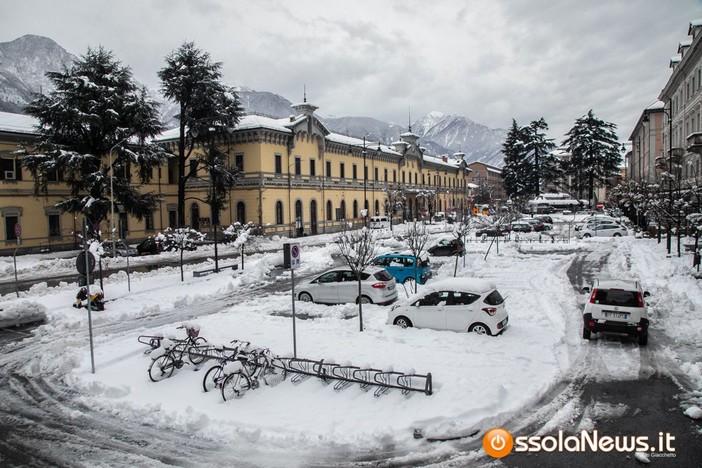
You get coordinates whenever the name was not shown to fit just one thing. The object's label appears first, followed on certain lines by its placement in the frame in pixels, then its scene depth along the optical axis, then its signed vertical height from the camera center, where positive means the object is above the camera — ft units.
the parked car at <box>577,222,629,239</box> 139.74 -5.27
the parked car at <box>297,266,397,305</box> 54.85 -8.53
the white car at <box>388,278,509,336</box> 41.11 -8.44
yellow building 117.39 +11.74
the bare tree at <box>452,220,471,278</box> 83.38 -3.40
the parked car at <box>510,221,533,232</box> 161.68 -4.21
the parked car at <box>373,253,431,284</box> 69.05 -7.41
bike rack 29.37 -10.70
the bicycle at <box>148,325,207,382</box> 33.55 -10.11
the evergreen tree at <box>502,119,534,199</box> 279.28 +28.60
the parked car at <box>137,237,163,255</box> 118.42 -6.21
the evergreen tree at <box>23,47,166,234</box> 107.24 +22.01
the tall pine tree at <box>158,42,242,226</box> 135.74 +35.29
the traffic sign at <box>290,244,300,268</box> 36.76 -2.74
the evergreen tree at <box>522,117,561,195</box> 277.64 +37.63
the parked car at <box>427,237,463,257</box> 106.63 -7.26
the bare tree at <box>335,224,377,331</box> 47.67 -4.31
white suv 38.17 -8.29
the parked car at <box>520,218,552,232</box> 165.78 -4.06
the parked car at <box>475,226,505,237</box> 141.65 -5.21
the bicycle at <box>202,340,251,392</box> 29.81 -9.90
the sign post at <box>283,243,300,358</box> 36.67 -2.89
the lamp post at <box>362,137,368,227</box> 193.86 +15.95
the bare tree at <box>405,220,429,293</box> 65.03 -4.21
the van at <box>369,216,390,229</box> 189.83 -1.89
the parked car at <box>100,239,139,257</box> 114.09 -6.56
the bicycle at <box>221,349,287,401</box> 29.72 -10.45
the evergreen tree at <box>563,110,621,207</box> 253.24 +34.91
